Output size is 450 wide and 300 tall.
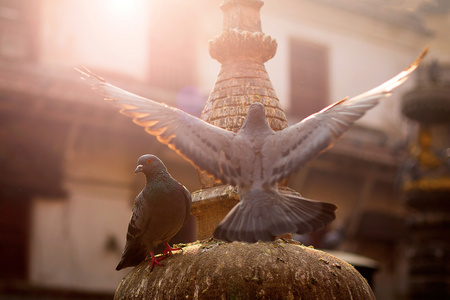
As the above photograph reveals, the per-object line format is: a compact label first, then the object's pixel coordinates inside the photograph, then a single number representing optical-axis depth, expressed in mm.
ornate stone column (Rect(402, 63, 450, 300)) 12234
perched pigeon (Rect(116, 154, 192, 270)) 3912
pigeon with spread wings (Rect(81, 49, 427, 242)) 3494
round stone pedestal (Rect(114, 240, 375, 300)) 3691
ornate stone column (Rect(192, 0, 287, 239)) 4445
